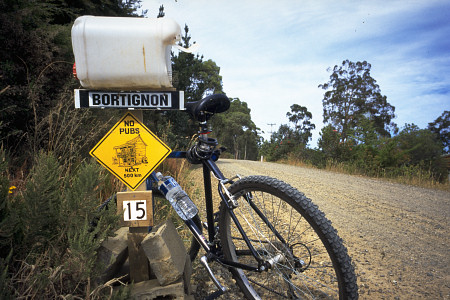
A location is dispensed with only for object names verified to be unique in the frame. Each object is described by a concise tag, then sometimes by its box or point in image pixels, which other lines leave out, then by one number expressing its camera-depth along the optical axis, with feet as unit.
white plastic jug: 5.97
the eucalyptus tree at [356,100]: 103.91
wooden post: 6.97
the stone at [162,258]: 6.18
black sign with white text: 6.59
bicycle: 6.30
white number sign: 6.99
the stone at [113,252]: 6.41
